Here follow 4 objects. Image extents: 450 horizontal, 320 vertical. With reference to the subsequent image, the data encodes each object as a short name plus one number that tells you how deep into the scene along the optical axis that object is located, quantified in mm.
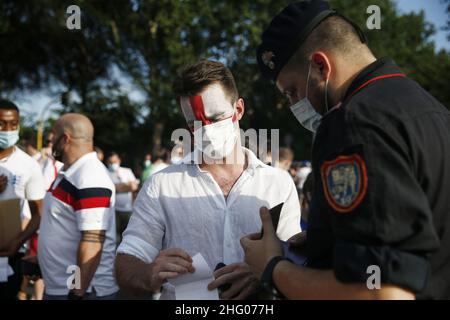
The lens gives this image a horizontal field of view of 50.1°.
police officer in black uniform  1346
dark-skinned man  4539
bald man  3727
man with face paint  2406
